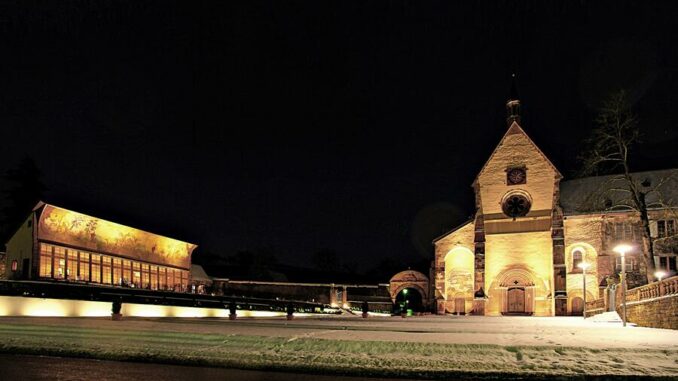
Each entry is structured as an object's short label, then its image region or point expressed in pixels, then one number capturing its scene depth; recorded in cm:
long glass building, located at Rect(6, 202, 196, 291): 3653
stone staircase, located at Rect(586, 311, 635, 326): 2733
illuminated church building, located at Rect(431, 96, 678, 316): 4769
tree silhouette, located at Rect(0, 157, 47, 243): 5766
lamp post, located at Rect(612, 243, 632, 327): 2248
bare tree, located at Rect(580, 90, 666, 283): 3100
